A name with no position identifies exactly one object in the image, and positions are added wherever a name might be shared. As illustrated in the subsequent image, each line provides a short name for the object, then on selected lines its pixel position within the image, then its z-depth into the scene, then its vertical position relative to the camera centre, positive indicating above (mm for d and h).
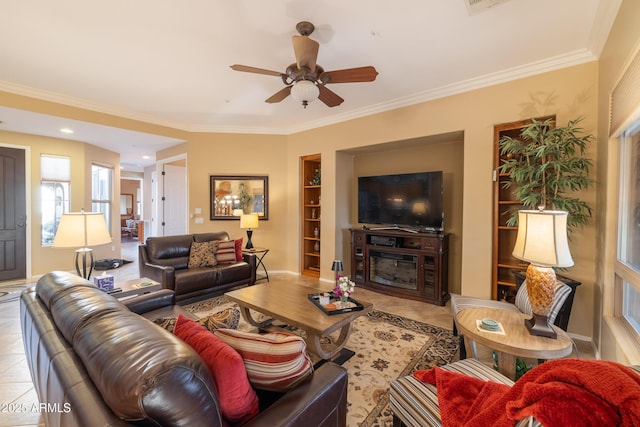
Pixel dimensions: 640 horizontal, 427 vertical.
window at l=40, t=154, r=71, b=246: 4961 +312
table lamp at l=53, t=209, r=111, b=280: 2240 -199
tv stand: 3699 -781
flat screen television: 3777 +143
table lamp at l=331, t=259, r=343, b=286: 2627 -557
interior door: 5906 +207
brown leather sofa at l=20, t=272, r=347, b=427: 759 -541
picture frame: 5258 +271
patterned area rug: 1815 -1286
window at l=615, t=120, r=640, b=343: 1838 -157
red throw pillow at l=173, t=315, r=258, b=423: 954 -606
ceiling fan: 2209 +1202
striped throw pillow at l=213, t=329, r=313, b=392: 1090 -611
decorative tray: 2295 -846
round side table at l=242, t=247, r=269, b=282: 4613 -903
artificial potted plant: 2471 +399
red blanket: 579 -428
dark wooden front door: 4531 -130
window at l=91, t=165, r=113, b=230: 5883 +408
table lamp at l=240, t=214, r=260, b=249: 4676 -209
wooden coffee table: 2111 -873
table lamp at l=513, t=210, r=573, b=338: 1614 -265
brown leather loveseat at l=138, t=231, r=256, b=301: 3484 -852
